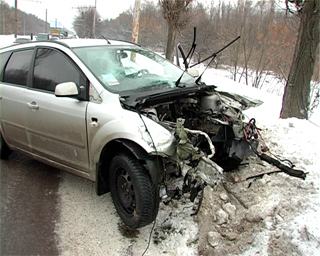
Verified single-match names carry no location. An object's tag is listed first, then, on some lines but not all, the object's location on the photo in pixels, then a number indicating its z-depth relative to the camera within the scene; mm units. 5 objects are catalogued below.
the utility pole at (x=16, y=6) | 34762
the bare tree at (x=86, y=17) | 36906
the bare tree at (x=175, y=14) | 11797
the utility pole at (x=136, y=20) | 9562
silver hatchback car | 2898
